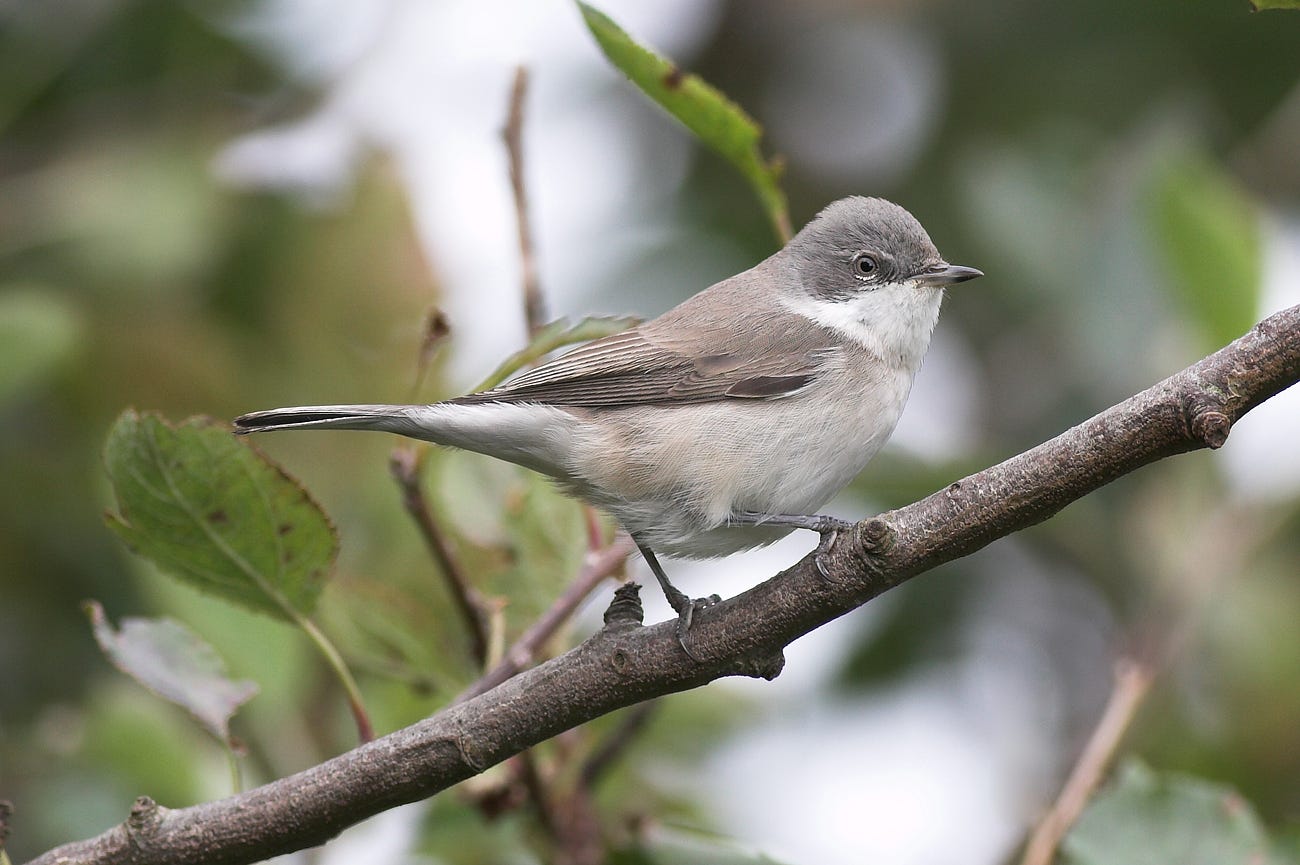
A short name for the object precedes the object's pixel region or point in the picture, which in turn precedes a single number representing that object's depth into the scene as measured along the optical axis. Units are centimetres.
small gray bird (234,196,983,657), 637
